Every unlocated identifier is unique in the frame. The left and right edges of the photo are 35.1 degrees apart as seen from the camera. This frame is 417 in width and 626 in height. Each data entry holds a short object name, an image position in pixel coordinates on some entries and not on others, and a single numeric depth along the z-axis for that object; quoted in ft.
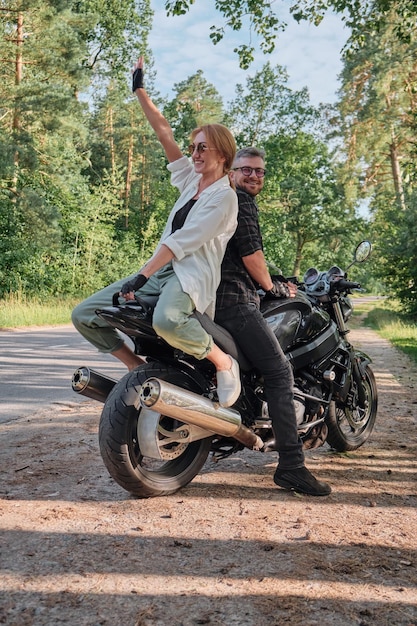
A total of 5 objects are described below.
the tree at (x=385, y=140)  80.48
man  12.19
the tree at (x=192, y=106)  162.50
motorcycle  11.14
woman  10.86
